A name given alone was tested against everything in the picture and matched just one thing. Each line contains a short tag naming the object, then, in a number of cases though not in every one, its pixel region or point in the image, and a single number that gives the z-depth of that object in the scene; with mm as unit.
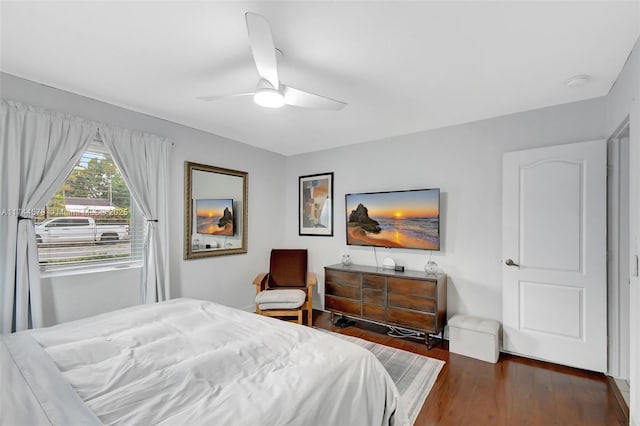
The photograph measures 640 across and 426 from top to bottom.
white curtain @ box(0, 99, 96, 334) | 2250
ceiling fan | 1484
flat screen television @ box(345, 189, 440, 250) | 3525
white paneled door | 2607
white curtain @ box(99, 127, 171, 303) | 2953
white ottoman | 2883
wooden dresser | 3191
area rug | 2277
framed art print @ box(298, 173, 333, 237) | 4531
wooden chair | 3621
